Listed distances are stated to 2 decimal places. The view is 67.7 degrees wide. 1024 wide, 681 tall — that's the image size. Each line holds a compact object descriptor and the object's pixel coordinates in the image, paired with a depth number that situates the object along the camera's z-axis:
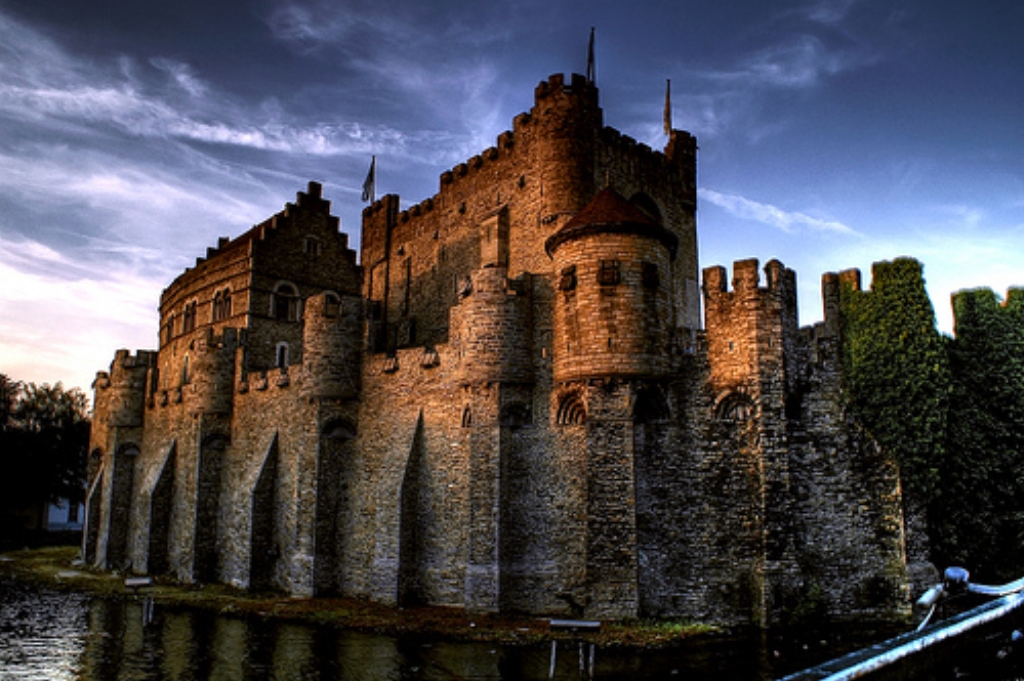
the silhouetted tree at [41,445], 54.62
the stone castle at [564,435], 20.83
